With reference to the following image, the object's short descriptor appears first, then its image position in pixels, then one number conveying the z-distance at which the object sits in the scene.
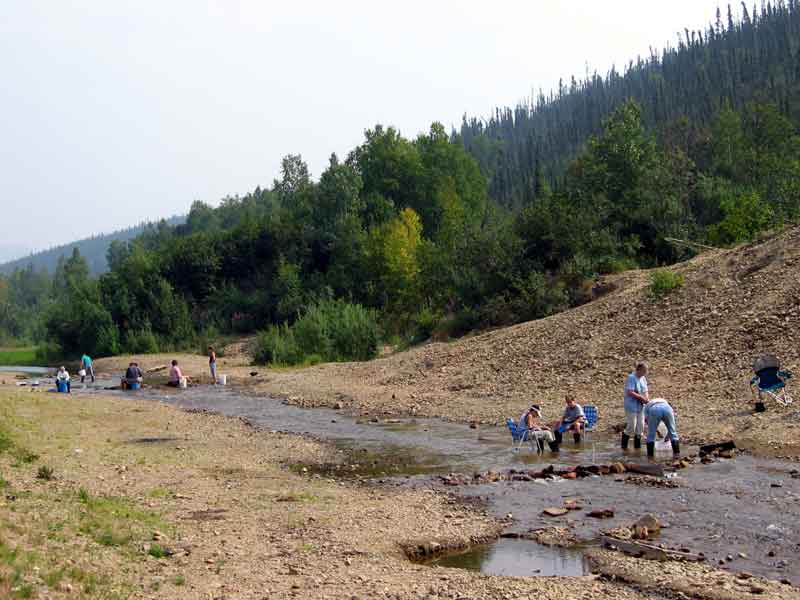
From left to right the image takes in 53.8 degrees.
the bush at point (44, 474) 13.41
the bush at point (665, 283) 28.09
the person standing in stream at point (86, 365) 44.00
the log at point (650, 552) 9.93
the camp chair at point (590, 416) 18.77
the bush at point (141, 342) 62.46
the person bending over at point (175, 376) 38.60
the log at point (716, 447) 15.95
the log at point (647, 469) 14.64
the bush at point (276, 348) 43.84
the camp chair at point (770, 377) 17.59
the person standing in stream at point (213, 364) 38.78
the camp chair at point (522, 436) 17.91
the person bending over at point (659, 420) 15.91
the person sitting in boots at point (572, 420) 18.52
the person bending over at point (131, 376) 38.34
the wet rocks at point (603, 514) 12.02
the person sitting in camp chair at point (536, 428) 17.80
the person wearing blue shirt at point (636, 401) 17.06
